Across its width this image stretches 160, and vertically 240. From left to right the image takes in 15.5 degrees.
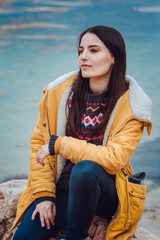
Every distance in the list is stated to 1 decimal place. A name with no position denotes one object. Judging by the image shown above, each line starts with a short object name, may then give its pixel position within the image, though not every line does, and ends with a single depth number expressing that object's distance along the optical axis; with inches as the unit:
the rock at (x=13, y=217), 101.2
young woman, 92.5
